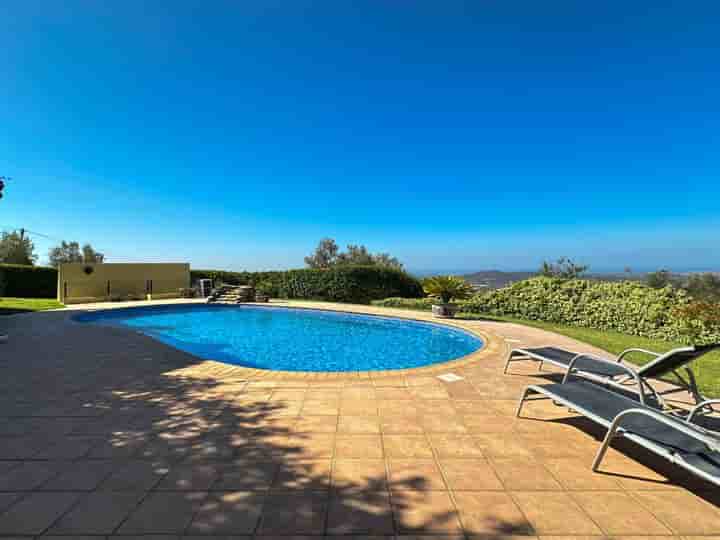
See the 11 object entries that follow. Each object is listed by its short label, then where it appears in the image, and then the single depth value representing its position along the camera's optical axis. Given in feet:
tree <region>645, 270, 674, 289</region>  48.66
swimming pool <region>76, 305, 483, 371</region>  27.22
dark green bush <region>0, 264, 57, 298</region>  60.64
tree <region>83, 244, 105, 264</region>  117.96
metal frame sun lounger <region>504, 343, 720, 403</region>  10.22
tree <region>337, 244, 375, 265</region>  108.78
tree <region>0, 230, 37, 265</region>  94.68
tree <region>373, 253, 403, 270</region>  105.65
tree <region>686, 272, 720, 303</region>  52.12
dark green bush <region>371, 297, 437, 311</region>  49.62
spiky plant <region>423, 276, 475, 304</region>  41.39
